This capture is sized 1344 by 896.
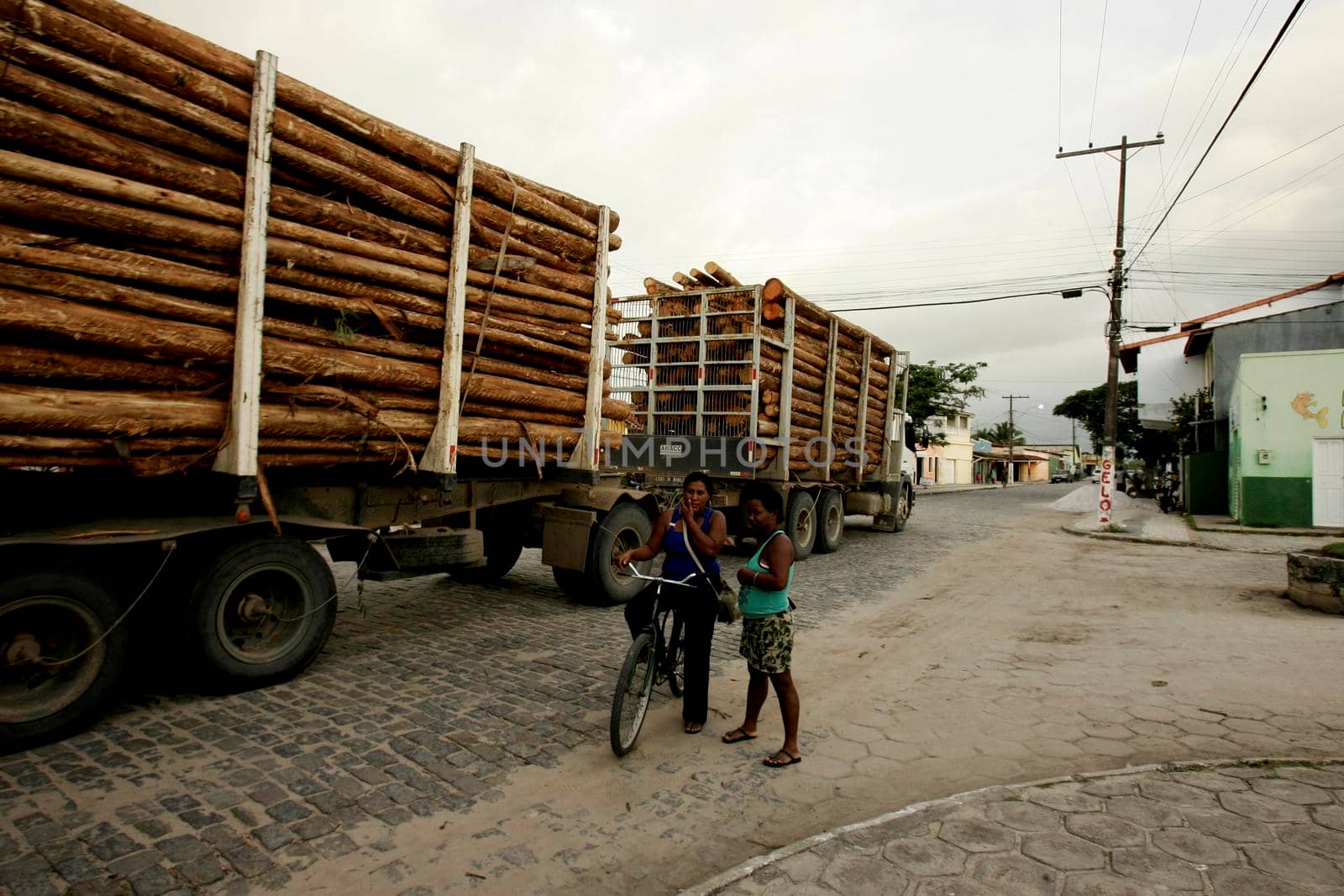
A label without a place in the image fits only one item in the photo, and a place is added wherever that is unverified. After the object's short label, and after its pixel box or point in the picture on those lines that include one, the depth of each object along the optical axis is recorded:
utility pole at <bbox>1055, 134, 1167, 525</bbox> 18.38
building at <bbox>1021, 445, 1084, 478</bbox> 93.12
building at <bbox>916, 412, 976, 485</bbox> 56.47
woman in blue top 4.24
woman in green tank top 3.87
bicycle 3.87
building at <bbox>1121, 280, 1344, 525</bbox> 17.23
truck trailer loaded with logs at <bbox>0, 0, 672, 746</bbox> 3.84
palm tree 88.12
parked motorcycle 25.50
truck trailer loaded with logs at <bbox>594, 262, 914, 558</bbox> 10.74
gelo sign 17.92
